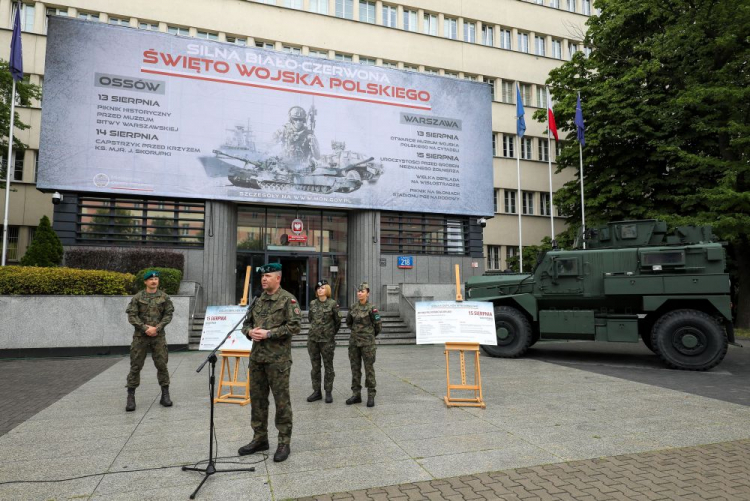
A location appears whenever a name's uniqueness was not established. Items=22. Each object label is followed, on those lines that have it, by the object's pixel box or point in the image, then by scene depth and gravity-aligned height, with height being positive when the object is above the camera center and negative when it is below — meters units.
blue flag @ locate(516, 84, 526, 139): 21.48 +7.60
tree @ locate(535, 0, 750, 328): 16.22 +6.26
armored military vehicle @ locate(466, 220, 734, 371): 10.32 -0.21
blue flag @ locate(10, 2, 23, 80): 15.30 +7.29
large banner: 16.00 +5.93
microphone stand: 4.32 -1.68
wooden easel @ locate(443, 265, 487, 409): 7.00 -1.52
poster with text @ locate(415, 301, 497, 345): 7.43 -0.58
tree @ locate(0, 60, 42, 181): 18.19 +7.43
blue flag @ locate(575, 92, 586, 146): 18.80 +6.37
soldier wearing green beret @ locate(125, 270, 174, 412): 6.96 -0.69
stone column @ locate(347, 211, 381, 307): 19.11 +1.40
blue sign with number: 19.44 +0.95
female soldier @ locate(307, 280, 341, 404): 7.40 -0.79
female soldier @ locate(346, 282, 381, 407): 7.22 -0.84
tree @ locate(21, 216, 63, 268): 14.23 +1.05
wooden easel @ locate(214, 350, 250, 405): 7.43 -1.74
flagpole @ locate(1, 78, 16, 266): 14.68 +4.49
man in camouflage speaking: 4.90 -0.82
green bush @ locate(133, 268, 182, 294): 14.30 +0.13
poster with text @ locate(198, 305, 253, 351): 7.76 -0.71
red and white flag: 20.48 +7.15
